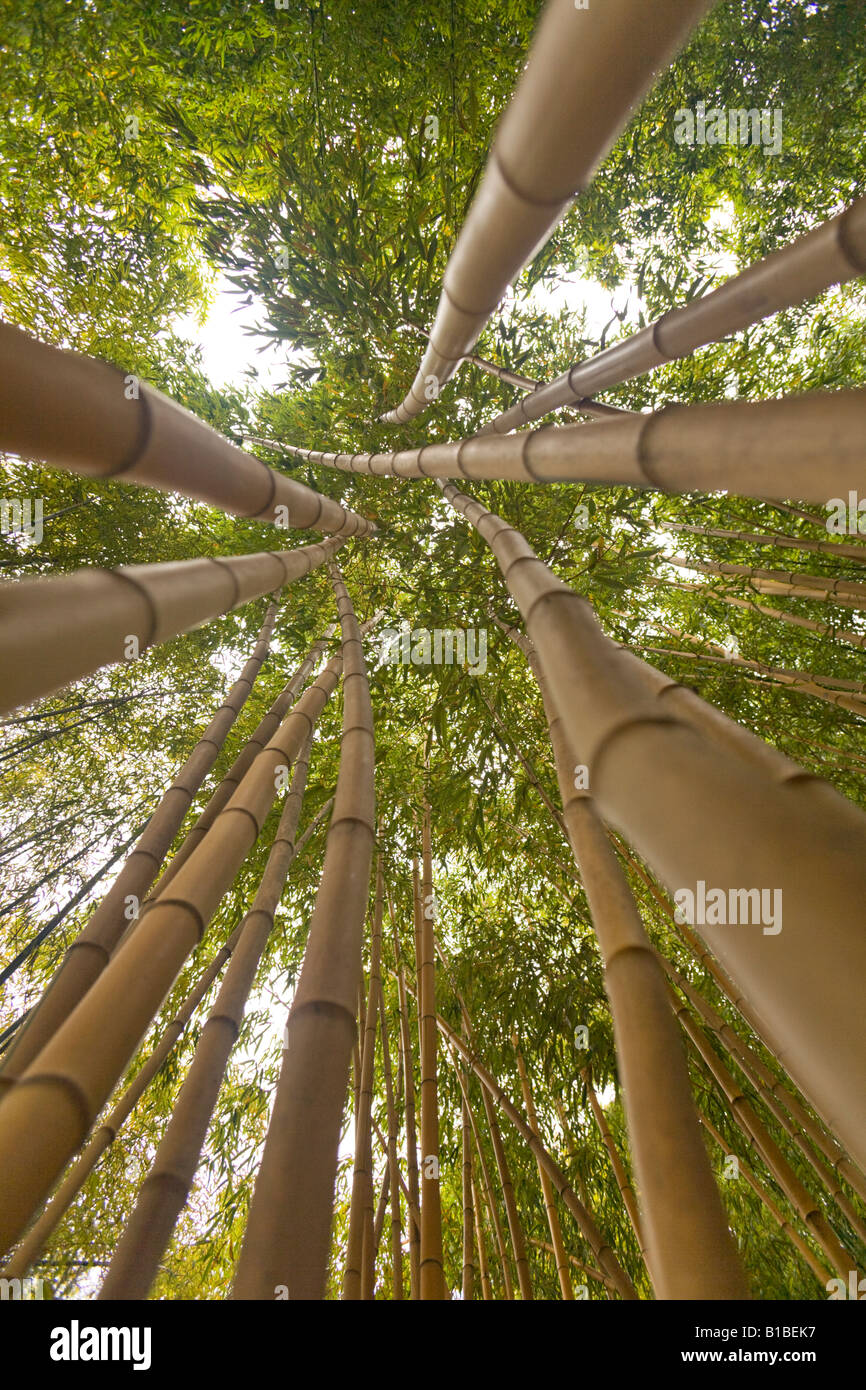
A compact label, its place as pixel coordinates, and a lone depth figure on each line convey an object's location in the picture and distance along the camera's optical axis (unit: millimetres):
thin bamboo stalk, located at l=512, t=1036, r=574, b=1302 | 3070
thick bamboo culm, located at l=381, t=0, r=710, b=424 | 754
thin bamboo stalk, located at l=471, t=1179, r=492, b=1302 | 3412
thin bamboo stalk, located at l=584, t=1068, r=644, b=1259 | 3021
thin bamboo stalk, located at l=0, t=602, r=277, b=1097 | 1414
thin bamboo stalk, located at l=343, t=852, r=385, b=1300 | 2184
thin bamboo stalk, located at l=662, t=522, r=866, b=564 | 3098
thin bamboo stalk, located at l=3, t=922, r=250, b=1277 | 1568
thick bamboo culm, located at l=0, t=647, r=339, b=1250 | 926
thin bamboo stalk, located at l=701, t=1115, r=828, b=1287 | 2975
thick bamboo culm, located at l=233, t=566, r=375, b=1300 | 714
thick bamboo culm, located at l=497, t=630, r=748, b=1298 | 725
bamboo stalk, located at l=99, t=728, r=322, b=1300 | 1202
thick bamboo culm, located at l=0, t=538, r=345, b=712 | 752
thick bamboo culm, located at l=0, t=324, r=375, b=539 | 803
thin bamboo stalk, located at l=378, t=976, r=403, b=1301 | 2834
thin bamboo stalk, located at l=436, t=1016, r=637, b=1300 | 2102
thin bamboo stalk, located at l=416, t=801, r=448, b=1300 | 2027
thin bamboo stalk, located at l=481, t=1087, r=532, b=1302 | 2652
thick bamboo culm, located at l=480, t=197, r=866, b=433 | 1123
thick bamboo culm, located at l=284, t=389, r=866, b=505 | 612
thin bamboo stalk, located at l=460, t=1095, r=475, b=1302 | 2880
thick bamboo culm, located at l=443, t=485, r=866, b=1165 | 448
